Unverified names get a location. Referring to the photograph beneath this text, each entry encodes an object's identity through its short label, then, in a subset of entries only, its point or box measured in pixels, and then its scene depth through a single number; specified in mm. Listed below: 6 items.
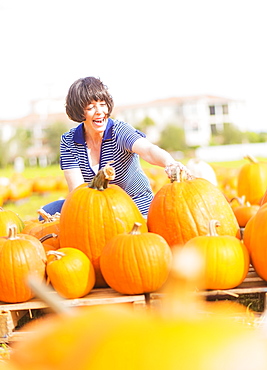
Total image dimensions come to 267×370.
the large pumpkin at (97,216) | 2609
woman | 3262
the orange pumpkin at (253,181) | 4984
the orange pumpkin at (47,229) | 3050
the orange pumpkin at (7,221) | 3111
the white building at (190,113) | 71750
